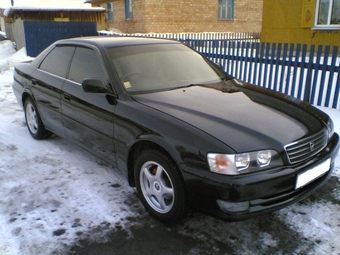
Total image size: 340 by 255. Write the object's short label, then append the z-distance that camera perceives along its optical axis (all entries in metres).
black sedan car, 2.41
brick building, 22.61
